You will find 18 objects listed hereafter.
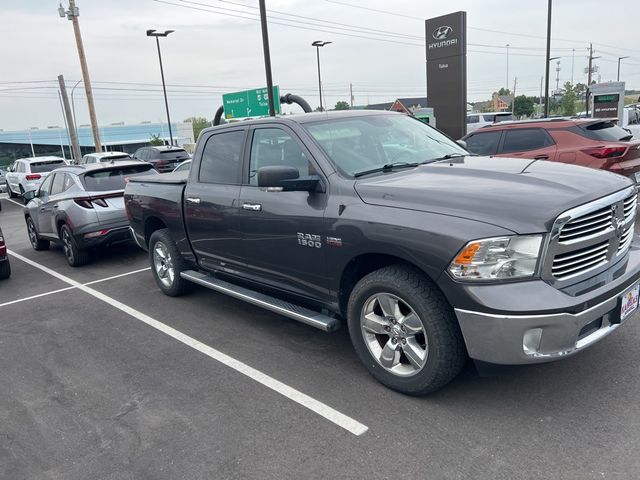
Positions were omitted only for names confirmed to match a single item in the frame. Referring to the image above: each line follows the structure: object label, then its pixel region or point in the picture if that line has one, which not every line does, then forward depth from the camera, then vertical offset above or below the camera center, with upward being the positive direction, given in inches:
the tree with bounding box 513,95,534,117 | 2635.3 -50.7
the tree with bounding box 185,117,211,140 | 4220.7 -4.5
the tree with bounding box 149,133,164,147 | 1991.3 -62.9
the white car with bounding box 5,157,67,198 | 784.3 -54.4
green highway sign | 1243.8 +36.1
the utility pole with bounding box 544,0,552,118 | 872.3 +83.6
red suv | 297.0 -28.9
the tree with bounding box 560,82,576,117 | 2077.3 -24.8
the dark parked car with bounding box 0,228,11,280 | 305.3 -73.7
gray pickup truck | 117.0 -34.7
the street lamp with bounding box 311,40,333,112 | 1284.4 +164.0
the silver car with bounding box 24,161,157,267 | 322.3 -46.7
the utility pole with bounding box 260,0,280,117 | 610.5 +81.3
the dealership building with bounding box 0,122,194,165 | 2726.4 -43.6
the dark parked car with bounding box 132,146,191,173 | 790.6 -48.3
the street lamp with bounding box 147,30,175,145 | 1144.8 +191.9
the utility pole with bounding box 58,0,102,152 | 932.0 +140.4
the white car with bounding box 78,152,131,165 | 480.2 -25.9
